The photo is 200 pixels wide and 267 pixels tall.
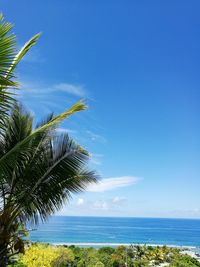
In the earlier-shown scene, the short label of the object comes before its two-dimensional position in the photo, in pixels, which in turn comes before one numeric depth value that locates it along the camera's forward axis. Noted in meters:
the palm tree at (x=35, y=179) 3.45
